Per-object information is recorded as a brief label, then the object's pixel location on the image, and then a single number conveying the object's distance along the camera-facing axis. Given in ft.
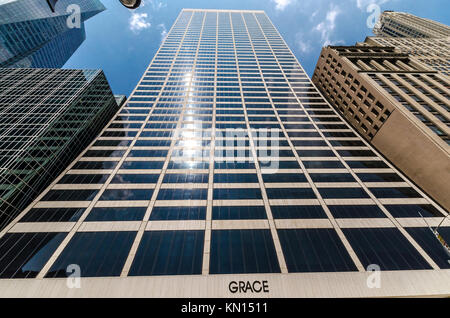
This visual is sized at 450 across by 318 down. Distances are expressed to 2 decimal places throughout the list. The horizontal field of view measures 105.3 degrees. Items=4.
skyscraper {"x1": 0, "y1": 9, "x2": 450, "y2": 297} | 57.41
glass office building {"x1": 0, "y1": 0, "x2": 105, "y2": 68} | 266.98
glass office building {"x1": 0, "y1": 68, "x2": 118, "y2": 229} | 87.20
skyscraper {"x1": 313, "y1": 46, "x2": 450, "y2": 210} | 92.53
